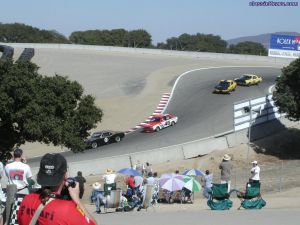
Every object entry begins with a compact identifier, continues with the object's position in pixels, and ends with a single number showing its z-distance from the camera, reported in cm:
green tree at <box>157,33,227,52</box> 14450
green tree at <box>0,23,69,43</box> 13750
